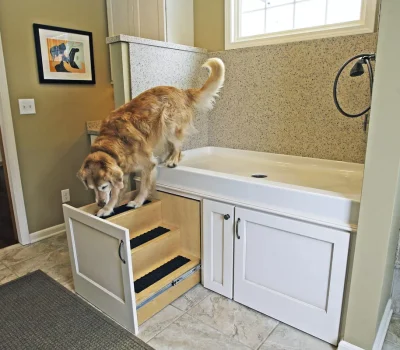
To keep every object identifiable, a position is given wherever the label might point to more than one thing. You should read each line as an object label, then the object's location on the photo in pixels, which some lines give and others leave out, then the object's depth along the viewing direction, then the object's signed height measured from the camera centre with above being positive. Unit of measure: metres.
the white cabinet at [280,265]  1.43 -0.83
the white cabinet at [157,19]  2.39 +0.68
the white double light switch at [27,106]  2.47 -0.01
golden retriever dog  1.64 -0.20
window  1.94 +0.58
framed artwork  2.52 +0.41
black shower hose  1.47 +0.21
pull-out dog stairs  1.56 -0.86
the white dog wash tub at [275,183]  1.37 -0.45
